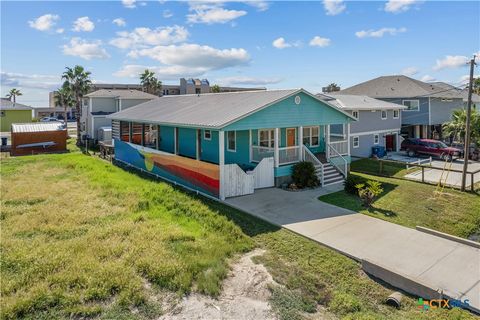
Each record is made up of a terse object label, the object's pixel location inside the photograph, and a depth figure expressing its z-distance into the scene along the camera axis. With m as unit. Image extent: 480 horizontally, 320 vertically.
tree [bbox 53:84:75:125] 42.72
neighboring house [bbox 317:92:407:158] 27.72
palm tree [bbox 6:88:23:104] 72.69
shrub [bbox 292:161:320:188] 17.20
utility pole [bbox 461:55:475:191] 17.28
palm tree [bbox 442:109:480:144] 27.84
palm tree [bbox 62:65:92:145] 39.00
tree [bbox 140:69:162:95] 58.44
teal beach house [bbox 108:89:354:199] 15.71
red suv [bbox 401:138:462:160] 27.38
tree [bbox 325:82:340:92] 73.30
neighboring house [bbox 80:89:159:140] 36.19
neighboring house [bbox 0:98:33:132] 47.11
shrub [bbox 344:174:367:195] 16.15
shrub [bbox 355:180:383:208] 14.35
